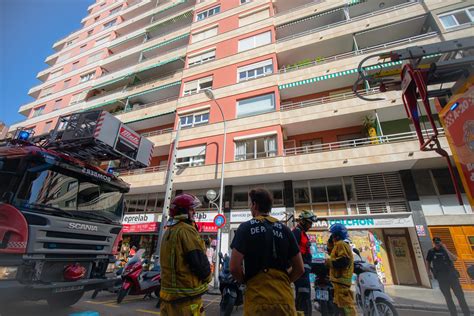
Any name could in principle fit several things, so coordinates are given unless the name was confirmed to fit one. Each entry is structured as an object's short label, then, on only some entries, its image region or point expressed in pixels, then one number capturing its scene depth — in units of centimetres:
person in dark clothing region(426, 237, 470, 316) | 531
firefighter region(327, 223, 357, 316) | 361
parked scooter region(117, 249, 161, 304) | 575
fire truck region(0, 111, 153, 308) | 365
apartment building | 1086
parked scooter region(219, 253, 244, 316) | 475
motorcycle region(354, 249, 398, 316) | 359
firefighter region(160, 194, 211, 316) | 216
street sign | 965
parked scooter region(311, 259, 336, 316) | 411
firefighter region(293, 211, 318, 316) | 384
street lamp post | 927
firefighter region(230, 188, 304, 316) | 194
